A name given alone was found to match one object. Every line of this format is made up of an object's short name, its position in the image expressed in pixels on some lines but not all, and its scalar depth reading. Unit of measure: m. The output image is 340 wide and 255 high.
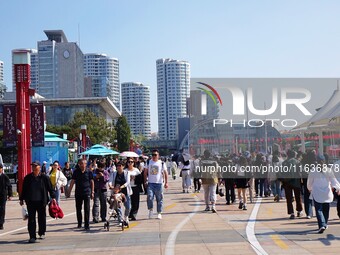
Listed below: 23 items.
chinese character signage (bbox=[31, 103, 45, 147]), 29.42
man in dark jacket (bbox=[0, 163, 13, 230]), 14.88
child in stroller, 13.15
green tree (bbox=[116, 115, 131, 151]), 108.12
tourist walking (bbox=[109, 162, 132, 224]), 14.06
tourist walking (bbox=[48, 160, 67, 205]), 17.98
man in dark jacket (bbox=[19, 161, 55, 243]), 11.84
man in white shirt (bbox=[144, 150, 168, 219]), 15.13
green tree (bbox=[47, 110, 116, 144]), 73.50
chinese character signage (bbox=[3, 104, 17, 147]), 27.04
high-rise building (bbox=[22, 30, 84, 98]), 157.75
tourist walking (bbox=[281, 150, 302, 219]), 14.84
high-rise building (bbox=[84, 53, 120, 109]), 188.95
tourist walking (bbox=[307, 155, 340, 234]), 11.90
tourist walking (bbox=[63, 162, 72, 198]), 26.01
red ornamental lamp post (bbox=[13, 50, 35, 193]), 25.25
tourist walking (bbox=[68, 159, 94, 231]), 13.70
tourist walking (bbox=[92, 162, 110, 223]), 14.99
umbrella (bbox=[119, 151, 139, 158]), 31.40
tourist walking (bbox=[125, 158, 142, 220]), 14.96
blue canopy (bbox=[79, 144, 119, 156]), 34.54
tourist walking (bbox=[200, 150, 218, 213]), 16.75
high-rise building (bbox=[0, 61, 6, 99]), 83.78
